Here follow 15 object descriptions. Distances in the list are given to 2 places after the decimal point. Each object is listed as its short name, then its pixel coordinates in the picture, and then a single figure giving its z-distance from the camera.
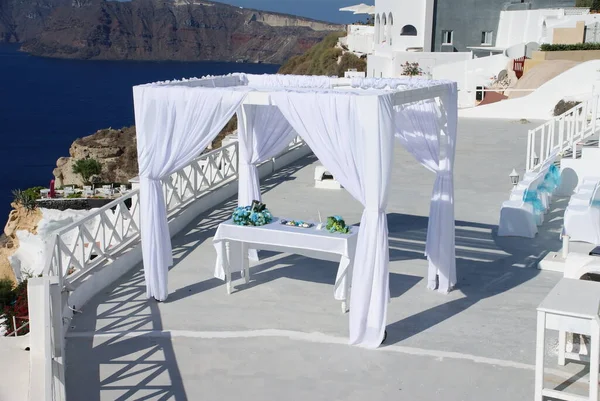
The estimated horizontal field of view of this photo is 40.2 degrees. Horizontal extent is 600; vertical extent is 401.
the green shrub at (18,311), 7.64
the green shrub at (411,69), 33.03
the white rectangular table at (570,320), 5.46
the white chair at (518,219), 10.45
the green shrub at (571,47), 27.03
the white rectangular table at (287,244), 7.80
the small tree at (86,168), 43.66
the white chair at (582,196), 10.20
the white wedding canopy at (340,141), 7.08
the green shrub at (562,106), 19.36
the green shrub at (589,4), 38.00
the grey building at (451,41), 29.23
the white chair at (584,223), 9.88
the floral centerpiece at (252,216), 8.40
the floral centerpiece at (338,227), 7.98
